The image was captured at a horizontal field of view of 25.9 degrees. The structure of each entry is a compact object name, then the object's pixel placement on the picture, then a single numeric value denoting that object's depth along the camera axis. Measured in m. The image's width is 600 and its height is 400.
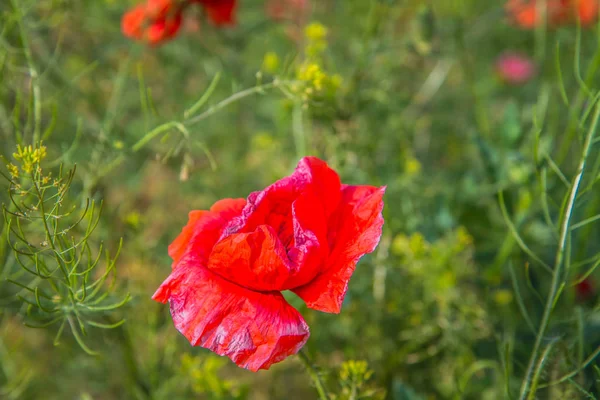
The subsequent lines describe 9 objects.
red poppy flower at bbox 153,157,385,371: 0.37
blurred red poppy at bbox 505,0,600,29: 0.67
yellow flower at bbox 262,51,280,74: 0.51
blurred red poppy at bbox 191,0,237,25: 0.52
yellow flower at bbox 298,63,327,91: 0.44
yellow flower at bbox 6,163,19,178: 0.37
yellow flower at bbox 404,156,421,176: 0.53
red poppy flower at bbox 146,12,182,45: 0.52
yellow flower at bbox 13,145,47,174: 0.37
